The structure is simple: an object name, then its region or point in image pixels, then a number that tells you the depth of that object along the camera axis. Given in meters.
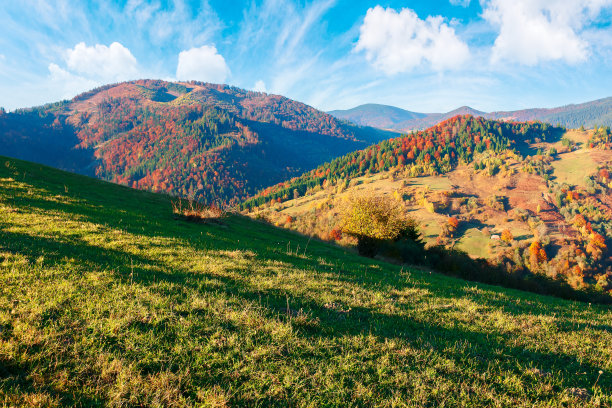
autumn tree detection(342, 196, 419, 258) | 31.19
